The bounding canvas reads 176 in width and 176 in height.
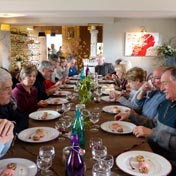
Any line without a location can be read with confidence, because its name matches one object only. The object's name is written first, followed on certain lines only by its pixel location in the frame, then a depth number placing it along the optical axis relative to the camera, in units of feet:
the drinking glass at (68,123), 5.70
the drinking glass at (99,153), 4.20
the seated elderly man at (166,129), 5.58
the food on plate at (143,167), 3.96
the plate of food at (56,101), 8.79
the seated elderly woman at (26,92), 8.66
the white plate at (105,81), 15.89
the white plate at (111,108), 7.70
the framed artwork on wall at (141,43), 24.11
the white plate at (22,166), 3.83
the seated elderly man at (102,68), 21.61
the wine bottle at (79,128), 4.85
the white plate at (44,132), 5.19
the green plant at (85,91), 8.45
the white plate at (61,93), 10.66
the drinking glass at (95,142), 4.67
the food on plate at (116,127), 5.84
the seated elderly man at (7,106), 5.99
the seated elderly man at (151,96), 7.36
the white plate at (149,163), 3.92
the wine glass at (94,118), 6.05
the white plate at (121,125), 5.81
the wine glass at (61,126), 5.68
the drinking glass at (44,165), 3.84
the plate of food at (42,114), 6.80
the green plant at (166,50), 22.59
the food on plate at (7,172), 3.74
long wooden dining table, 4.10
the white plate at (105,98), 9.52
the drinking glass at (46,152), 4.05
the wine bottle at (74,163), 3.65
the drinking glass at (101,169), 3.66
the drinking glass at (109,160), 3.86
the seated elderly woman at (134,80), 9.14
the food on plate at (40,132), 5.46
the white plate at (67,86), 12.86
